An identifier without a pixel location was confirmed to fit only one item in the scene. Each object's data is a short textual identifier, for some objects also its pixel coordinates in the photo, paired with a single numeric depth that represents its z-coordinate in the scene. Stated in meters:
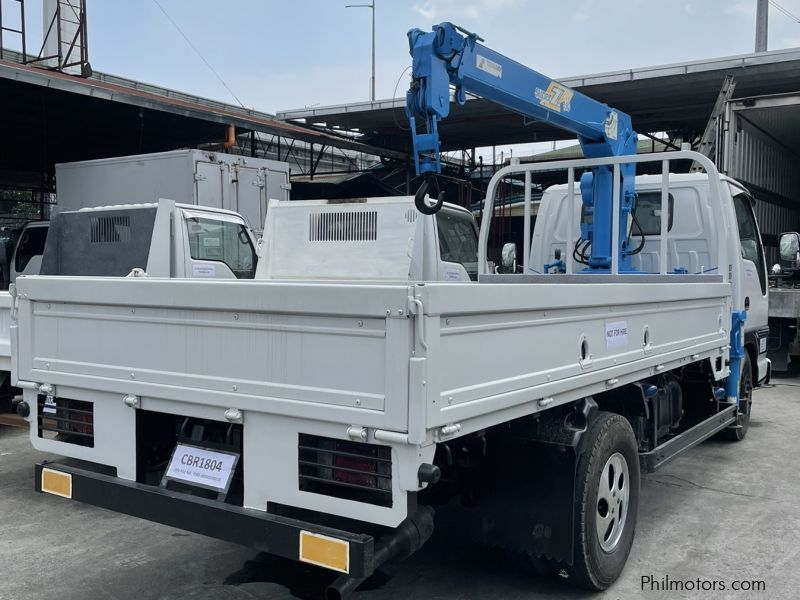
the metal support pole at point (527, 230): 5.94
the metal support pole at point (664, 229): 5.39
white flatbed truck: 2.56
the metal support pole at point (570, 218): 6.00
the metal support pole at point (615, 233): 5.50
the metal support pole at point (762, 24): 18.55
